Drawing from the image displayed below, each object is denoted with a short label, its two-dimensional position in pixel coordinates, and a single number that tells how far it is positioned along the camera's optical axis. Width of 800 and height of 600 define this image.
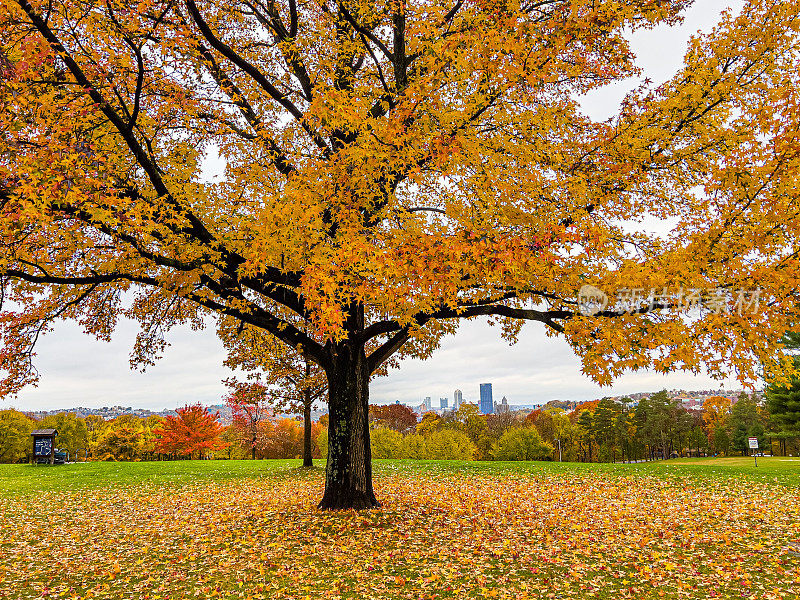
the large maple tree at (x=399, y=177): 6.86
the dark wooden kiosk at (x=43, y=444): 26.59
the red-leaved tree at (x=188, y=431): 32.19
